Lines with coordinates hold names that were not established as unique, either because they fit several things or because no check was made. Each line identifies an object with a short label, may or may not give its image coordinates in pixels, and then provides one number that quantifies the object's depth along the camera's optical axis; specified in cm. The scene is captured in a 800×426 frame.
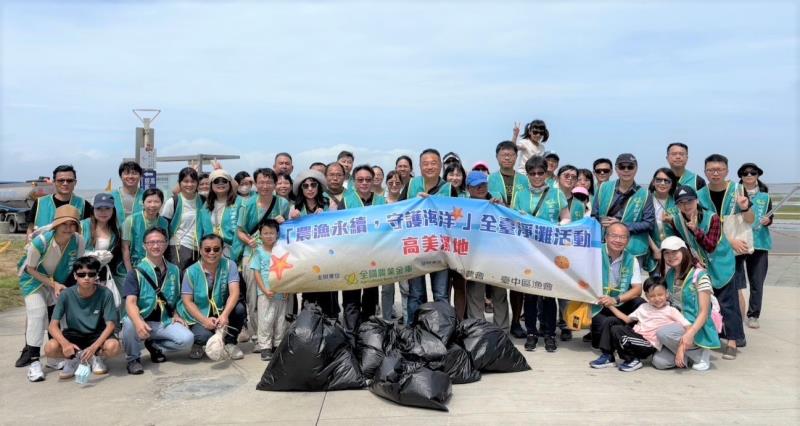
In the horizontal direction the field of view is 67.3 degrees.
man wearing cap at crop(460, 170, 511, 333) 591
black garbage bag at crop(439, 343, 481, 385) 462
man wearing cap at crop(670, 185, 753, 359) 550
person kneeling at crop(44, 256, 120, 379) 480
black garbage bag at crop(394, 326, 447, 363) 458
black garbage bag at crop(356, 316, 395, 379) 465
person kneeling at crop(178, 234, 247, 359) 533
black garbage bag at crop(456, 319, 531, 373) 485
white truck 2361
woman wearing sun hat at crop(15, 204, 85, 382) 506
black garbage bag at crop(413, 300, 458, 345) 475
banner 563
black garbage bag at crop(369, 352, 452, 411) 405
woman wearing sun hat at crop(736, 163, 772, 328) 653
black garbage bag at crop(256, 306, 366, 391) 445
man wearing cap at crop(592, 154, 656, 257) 579
